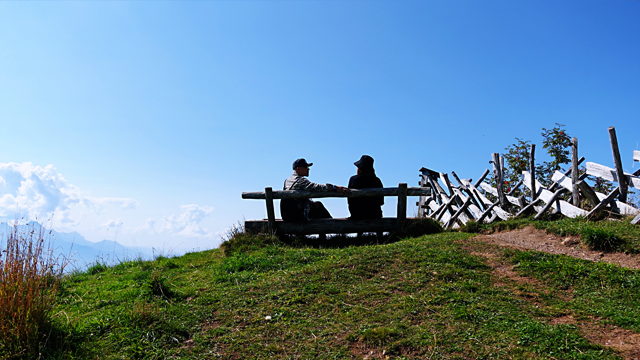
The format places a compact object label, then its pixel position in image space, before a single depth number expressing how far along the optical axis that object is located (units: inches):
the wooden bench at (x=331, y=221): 381.4
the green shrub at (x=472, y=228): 409.4
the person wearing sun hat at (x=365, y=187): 399.2
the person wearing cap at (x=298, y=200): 382.3
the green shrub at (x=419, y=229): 389.7
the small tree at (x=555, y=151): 649.6
